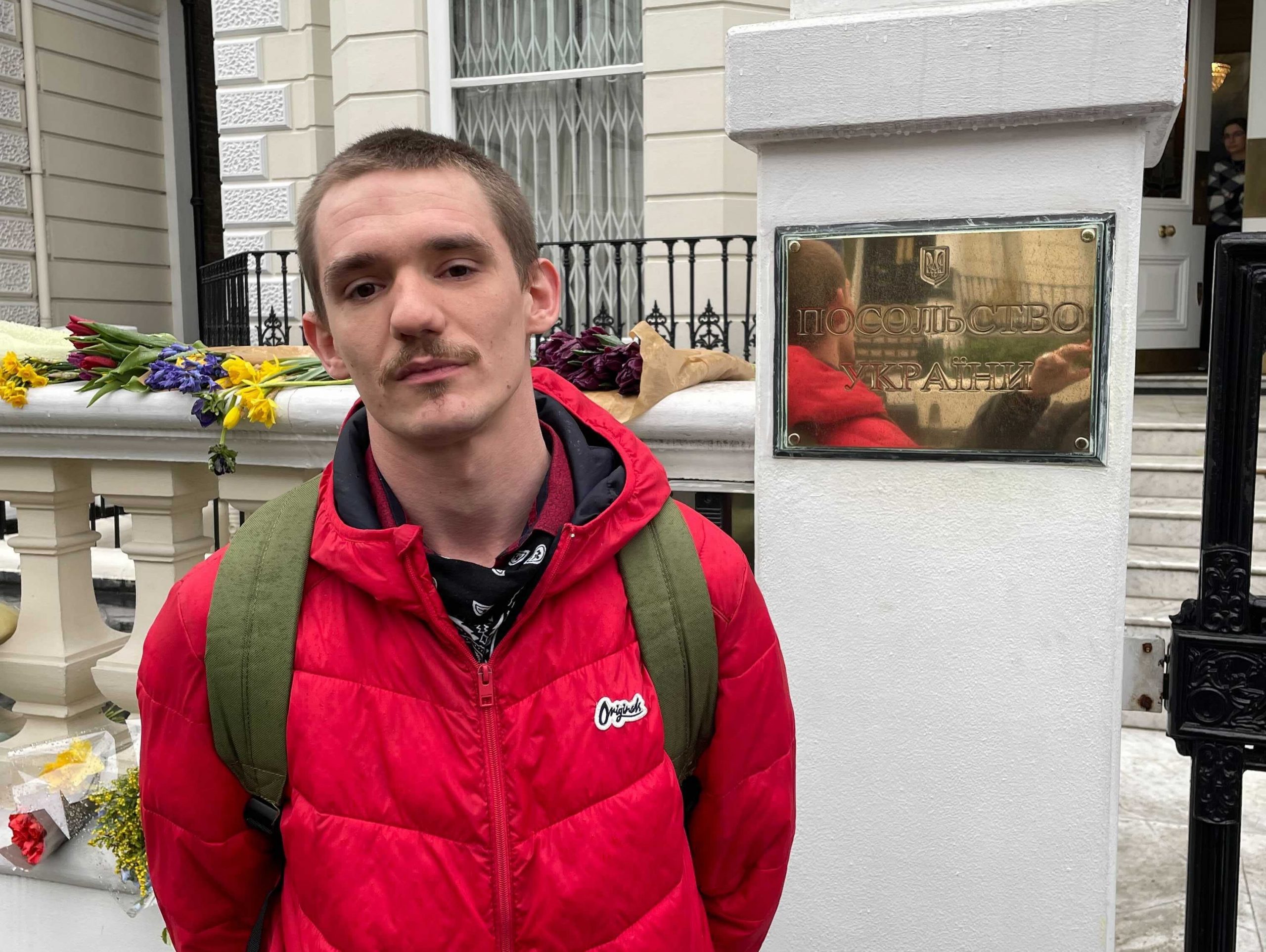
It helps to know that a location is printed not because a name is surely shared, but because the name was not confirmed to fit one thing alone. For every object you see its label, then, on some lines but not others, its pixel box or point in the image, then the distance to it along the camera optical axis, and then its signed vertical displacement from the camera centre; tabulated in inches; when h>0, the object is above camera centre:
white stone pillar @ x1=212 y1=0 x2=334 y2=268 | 384.8 +92.5
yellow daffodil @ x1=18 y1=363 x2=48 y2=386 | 113.1 -0.3
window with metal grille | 343.9 +85.9
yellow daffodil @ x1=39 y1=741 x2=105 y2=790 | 105.1 -38.1
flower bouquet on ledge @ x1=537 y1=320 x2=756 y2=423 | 96.8 +0.5
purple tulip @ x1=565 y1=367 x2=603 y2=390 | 102.5 -0.7
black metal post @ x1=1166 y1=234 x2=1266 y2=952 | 74.0 -15.0
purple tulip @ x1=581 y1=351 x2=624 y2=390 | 101.4 +0.6
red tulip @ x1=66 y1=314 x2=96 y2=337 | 113.3 +4.7
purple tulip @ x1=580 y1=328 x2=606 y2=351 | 108.0 +3.1
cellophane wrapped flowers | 102.7 -39.6
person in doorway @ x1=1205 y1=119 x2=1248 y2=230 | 332.8 +55.6
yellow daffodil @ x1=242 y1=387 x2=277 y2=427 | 102.3 -3.3
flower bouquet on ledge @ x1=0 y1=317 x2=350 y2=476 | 104.5 +0.1
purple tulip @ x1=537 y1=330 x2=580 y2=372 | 107.3 +2.1
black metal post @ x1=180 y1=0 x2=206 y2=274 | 538.9 +117.3
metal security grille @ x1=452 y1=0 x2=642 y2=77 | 341.1 +106.8
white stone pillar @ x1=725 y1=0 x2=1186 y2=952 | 79.1 -14.5
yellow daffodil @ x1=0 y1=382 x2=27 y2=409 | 110.7 -2.1
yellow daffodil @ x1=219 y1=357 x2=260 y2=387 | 106.7 +0.1
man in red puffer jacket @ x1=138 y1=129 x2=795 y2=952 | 55.1 -15.1
